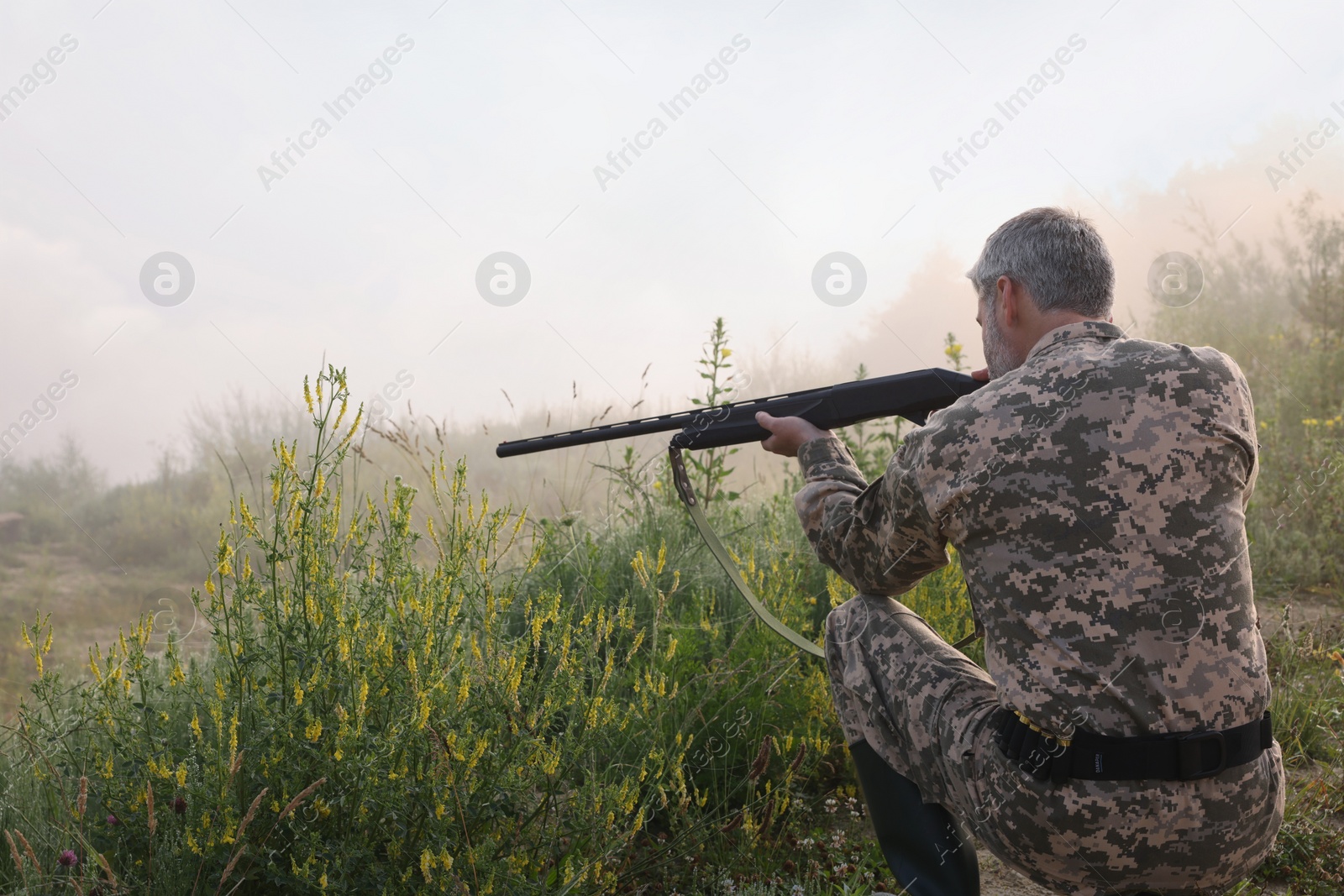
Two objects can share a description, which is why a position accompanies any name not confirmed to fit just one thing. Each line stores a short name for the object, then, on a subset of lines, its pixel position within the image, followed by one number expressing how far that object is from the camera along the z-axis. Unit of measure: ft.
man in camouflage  5.66
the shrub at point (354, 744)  6.05
